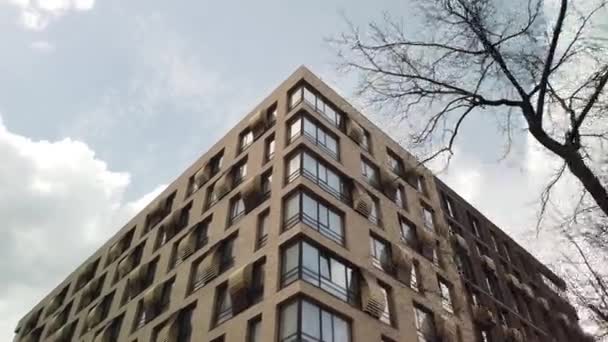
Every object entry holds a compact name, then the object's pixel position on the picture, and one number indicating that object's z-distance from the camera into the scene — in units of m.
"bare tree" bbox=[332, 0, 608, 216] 8.57
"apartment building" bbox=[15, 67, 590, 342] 21.66
